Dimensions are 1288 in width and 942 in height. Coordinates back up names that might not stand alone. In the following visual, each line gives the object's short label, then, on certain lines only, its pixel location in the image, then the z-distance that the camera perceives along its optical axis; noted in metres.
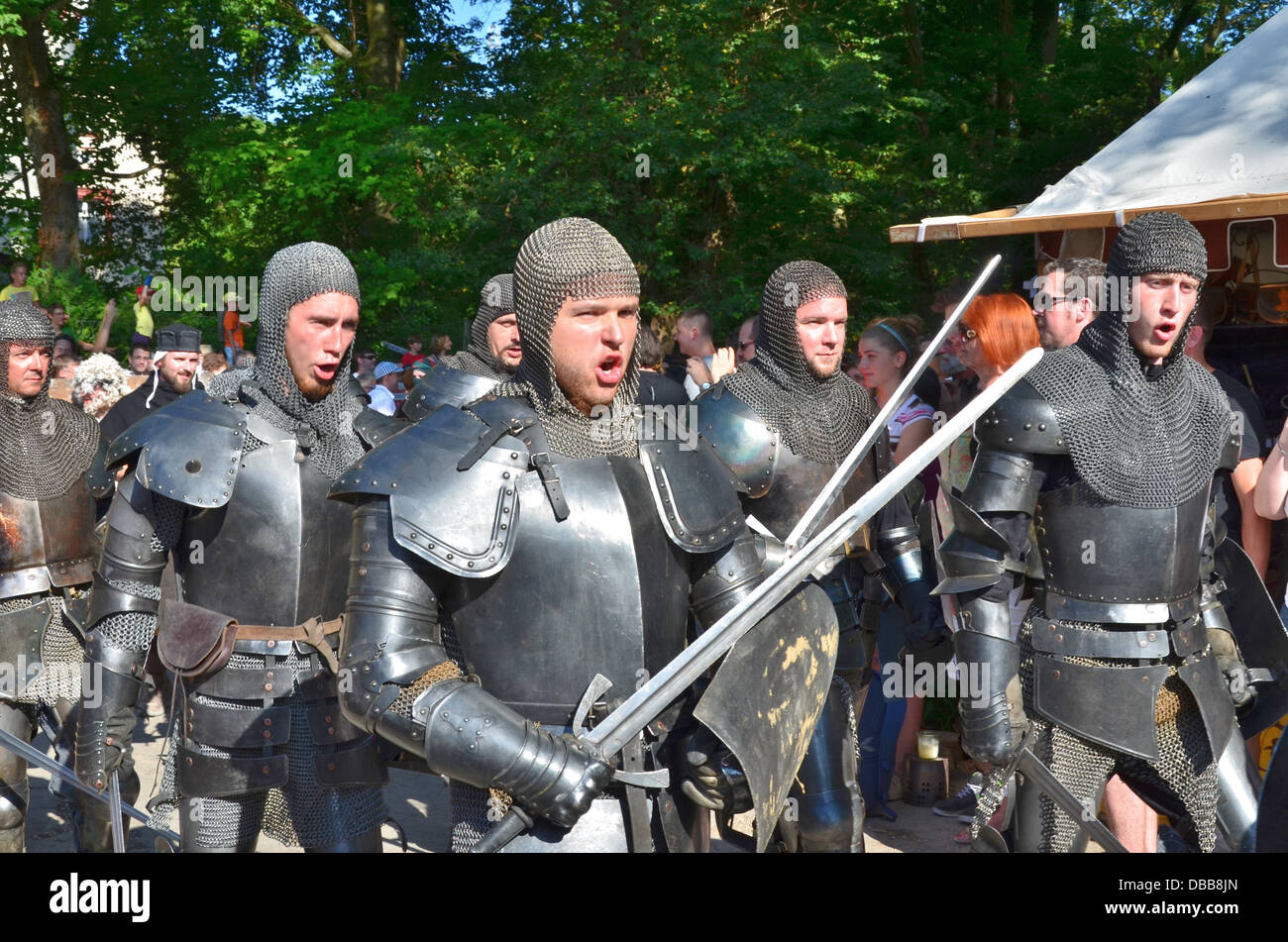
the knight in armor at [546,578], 2.36
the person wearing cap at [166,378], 7.18
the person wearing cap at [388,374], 12.32
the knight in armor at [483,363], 5.64
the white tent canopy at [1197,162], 6.13
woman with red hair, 4.95
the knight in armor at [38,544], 4.69
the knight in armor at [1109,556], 3.57
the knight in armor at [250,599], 3.58
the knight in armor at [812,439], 4.53
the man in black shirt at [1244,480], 4.91
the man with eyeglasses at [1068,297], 4.61
